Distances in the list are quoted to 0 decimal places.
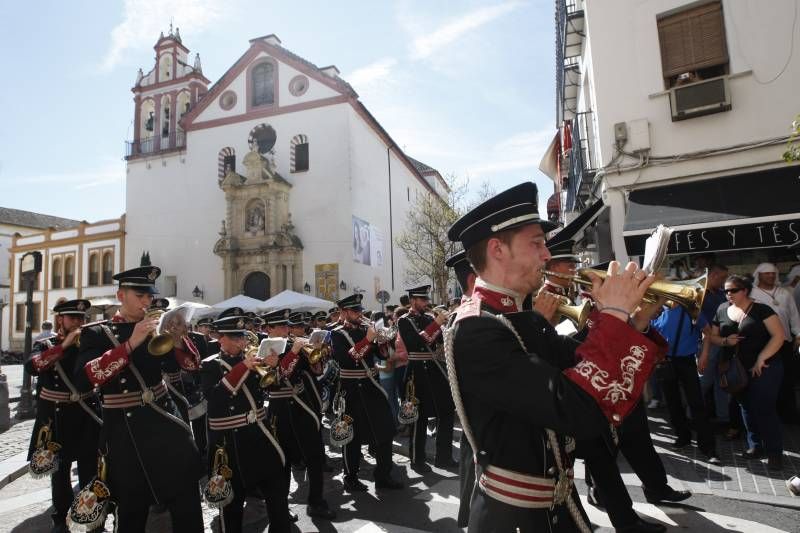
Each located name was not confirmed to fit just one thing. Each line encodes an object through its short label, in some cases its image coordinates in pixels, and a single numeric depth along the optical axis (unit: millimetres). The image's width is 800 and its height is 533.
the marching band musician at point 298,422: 5344
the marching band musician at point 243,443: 4184
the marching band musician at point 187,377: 3949
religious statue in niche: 28781
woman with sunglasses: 5617
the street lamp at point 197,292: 29492
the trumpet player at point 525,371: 1648
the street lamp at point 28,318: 11977
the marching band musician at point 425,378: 6699
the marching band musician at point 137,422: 3639
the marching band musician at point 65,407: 5512
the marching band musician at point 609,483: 4043
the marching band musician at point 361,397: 6090
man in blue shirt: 6188
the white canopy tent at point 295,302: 20406
